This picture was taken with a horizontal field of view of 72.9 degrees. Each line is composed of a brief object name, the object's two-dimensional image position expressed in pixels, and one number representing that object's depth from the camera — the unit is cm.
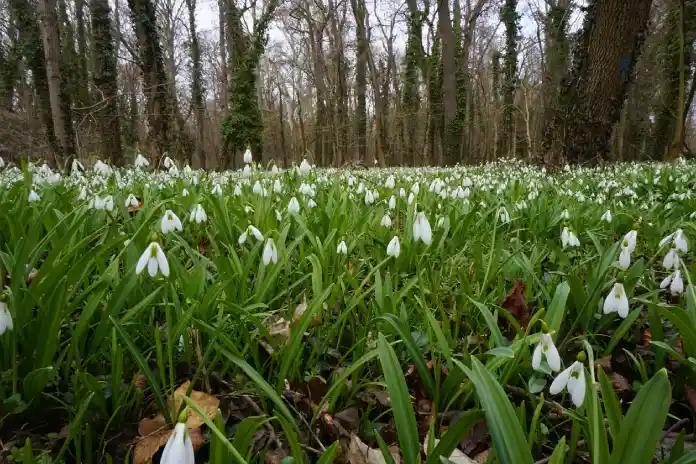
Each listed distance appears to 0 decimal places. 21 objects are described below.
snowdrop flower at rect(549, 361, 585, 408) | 25
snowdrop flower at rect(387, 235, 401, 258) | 48
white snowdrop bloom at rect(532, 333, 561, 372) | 28
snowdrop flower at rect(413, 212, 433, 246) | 47
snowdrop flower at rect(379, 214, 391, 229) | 70
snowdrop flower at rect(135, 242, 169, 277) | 35
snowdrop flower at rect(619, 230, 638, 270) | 42
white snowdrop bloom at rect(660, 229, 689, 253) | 42
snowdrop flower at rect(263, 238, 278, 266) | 43
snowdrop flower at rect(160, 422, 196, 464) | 19
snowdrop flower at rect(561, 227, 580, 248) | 56
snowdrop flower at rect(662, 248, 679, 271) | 41
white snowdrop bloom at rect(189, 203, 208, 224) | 58
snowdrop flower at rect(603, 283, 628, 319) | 36
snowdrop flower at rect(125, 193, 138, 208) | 71
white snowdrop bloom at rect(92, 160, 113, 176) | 277
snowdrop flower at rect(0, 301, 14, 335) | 28
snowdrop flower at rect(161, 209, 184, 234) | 48
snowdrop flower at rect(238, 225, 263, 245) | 46
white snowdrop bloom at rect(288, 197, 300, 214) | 65
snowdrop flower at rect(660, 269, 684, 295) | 40
